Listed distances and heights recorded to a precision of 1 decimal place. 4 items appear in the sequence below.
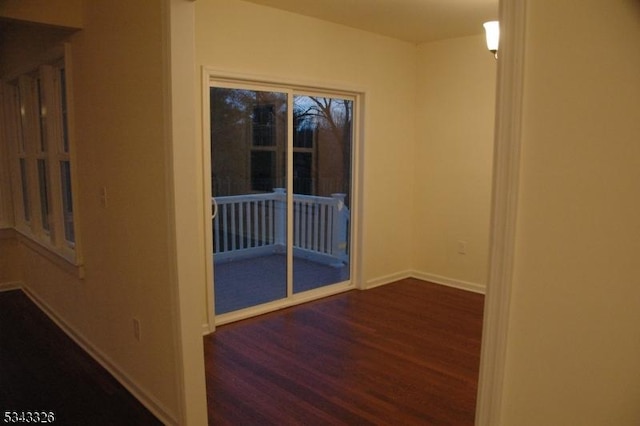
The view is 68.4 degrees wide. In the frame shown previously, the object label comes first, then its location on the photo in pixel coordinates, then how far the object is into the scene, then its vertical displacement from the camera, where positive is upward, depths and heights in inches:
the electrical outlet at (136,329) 105.3 -39.0
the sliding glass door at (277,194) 154.9 -13.5
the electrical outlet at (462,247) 195.3 -37.0
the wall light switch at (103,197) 113.4 -10.2
